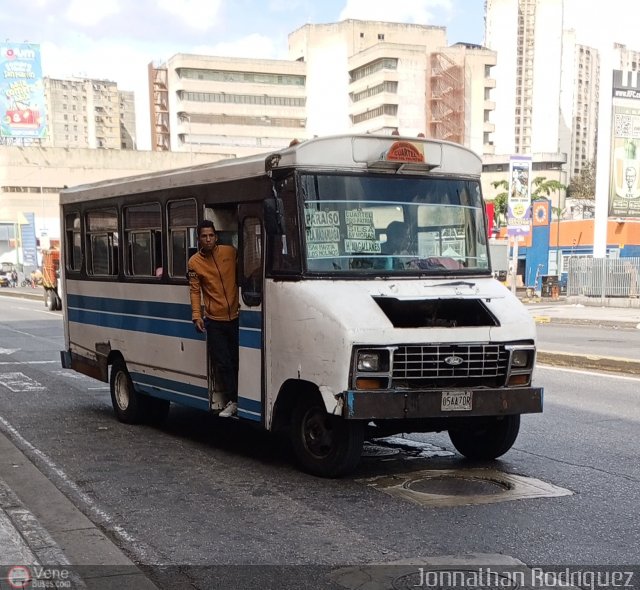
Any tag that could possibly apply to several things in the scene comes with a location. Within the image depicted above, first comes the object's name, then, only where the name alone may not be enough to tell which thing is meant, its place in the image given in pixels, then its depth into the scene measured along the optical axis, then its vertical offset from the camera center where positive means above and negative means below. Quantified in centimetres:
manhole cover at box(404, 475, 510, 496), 640 -194
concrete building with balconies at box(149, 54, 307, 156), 13288 +2009
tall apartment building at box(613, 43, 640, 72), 14912 +3011
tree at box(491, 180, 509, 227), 7271 +220
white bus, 640 -56
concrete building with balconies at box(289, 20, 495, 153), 12788 +2303
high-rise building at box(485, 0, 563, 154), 15512 +2945
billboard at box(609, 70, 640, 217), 3562 +341
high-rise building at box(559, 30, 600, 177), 17238 +2788
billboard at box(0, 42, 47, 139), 9625 +1588
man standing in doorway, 752 -58
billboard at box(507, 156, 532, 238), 3225 +109
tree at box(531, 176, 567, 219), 7619 +386
